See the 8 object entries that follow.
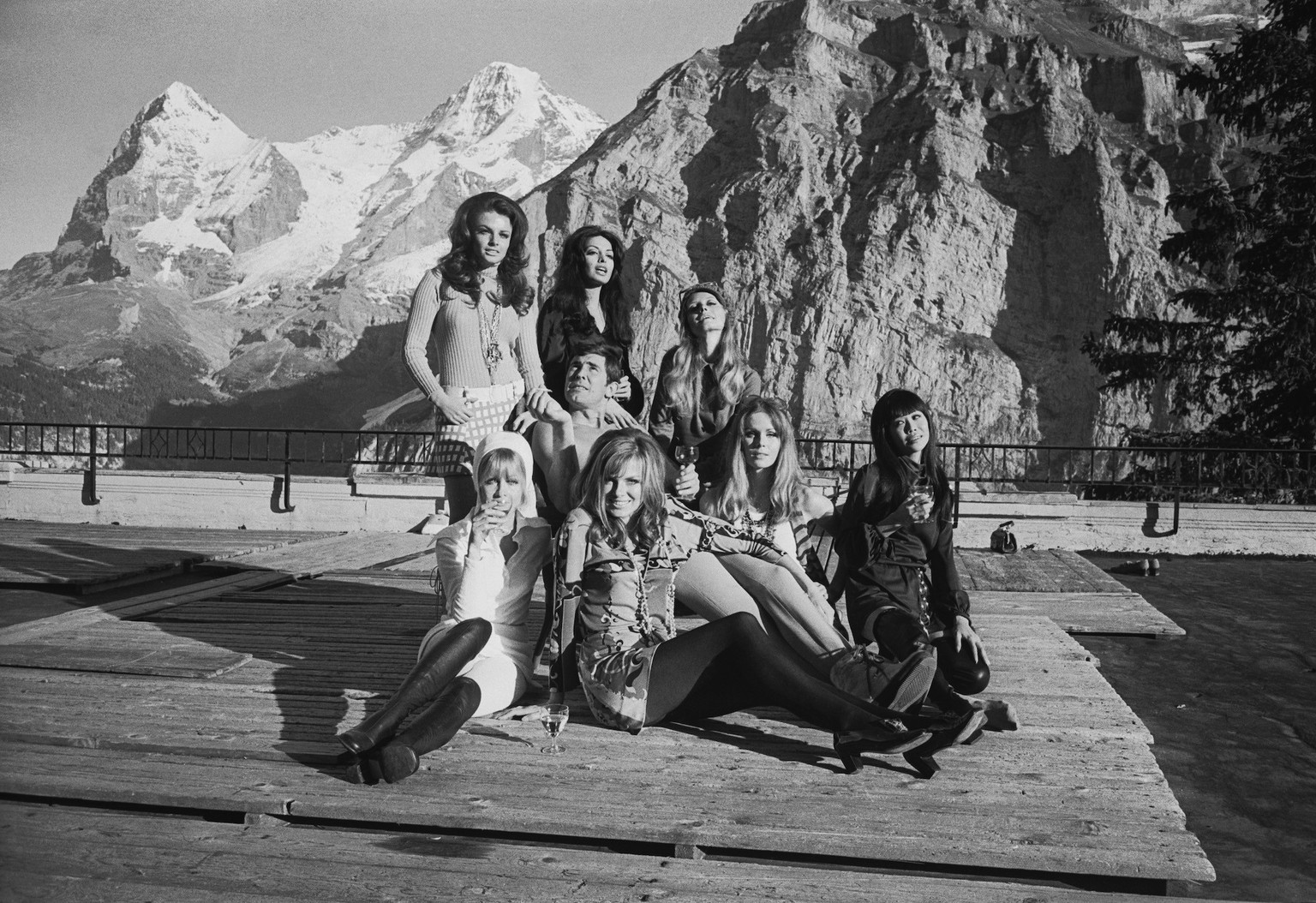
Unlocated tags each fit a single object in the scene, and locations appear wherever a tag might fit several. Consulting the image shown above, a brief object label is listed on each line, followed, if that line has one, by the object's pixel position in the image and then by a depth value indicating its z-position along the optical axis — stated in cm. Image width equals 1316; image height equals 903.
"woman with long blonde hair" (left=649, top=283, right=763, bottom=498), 471
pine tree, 1764
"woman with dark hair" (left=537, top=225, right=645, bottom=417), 482
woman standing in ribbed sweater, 439
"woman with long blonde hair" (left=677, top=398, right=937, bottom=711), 339
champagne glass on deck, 343
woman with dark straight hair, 379
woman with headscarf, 301
